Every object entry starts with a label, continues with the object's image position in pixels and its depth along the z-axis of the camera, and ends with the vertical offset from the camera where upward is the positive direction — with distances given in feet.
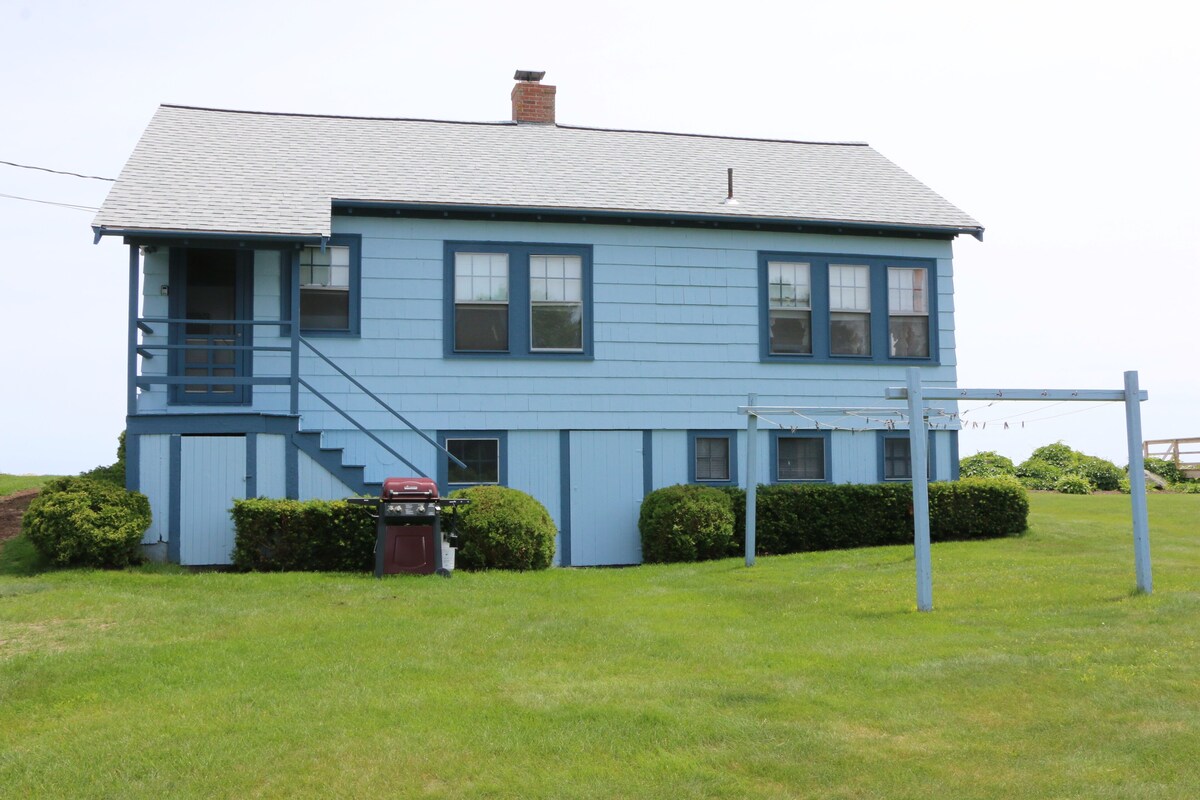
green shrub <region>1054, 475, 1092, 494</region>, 102.63 -1.03
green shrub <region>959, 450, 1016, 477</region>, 111.65 +0.78
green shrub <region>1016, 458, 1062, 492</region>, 108.17 -0.08
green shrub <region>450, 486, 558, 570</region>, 52.65 -2.39
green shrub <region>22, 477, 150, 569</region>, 50.16 -1.71
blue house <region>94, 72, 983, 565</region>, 55.06 +8.03
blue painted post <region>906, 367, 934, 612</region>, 39.78 -0.46
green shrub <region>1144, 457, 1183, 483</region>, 120.06 +0.19
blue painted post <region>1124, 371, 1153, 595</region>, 41.55 -0.47
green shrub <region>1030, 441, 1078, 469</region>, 114.83 +1.72
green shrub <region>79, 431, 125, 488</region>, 59.98 +0.47
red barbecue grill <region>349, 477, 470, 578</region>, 49.24 -2.07
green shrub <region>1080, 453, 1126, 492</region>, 106.93 -0.13
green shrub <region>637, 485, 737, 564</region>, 58.85 -2.33
